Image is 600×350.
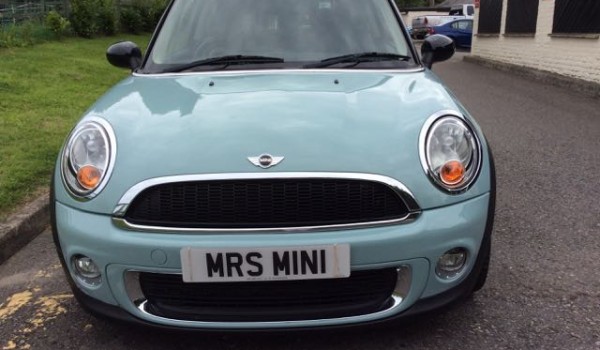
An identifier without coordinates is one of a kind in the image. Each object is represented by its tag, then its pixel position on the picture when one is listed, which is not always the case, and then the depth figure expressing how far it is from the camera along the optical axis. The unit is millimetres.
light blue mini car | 2203
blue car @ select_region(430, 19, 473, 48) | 26344
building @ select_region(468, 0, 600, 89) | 10492
